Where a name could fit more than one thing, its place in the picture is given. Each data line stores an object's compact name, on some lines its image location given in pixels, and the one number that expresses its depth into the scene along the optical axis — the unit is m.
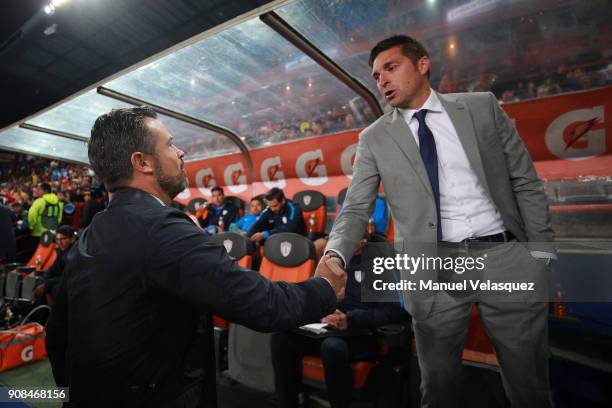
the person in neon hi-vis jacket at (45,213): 6.93
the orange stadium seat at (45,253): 5.76
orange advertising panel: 3.51
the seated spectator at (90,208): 6.27
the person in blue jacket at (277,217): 5.07
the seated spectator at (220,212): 6.52
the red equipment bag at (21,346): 3.11
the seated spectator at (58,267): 4.21
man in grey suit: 1.22
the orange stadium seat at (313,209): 5.52
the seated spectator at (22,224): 7.36
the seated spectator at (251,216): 5.87
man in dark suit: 0.89
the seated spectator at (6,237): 4.79
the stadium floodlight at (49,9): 4.46
